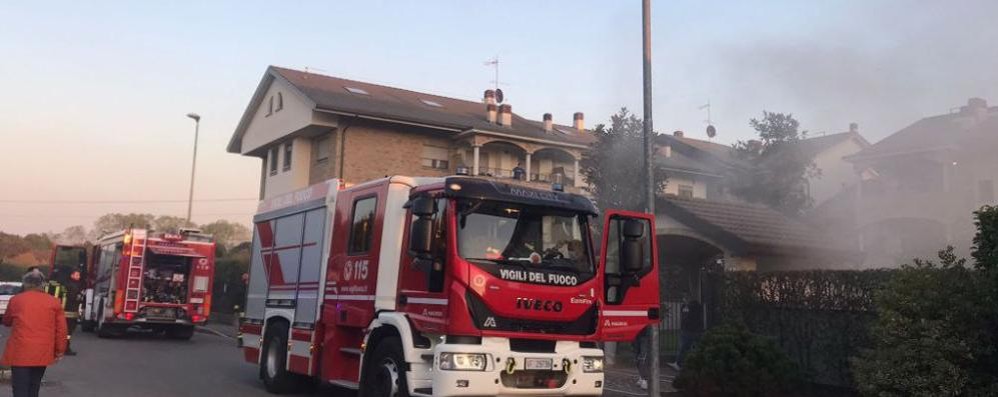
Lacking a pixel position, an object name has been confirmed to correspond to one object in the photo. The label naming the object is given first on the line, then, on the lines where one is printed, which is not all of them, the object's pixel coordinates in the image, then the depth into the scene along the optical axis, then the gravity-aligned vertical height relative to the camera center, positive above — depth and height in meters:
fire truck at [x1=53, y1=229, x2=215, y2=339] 19.03 +0.56
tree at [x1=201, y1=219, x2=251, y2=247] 72.87 +7.13
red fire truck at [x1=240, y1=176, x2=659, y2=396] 7.05 +0.26
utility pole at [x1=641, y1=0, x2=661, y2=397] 8.88 +1.93
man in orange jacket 6.90 -0.31
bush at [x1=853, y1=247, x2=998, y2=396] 6.84 -0.03
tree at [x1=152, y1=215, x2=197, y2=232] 61.71 +6.83
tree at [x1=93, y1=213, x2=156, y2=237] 66.38 +7.23
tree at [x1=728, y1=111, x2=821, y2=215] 21.02 +4.23
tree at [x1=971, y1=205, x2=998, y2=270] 6.70 +0.80
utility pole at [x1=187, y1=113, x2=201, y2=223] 30.22 +6.95
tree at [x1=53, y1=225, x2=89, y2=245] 71.94 +6.32
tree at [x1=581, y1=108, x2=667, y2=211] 15.62 +3.08
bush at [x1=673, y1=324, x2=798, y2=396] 8.98 -0.47
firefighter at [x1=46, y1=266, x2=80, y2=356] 13.64 +0.22
